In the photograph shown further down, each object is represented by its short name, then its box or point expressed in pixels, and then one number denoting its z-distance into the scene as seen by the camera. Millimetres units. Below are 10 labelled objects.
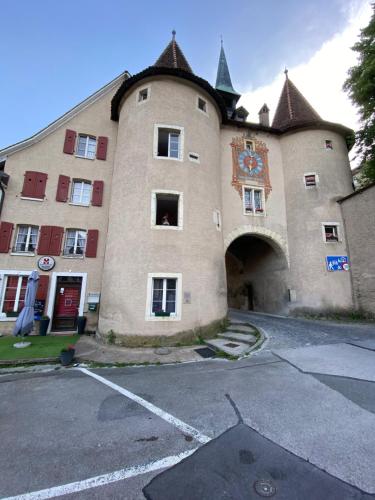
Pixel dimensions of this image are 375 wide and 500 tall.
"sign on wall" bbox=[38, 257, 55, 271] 10070
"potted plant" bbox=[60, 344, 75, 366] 6571
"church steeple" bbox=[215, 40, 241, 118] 19152
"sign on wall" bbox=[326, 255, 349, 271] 12516
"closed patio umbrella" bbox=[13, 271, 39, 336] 7887
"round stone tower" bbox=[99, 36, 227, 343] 8664
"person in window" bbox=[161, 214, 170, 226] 9406
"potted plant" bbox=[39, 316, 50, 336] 9641
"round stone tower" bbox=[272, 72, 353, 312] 12453
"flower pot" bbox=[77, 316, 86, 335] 10062
